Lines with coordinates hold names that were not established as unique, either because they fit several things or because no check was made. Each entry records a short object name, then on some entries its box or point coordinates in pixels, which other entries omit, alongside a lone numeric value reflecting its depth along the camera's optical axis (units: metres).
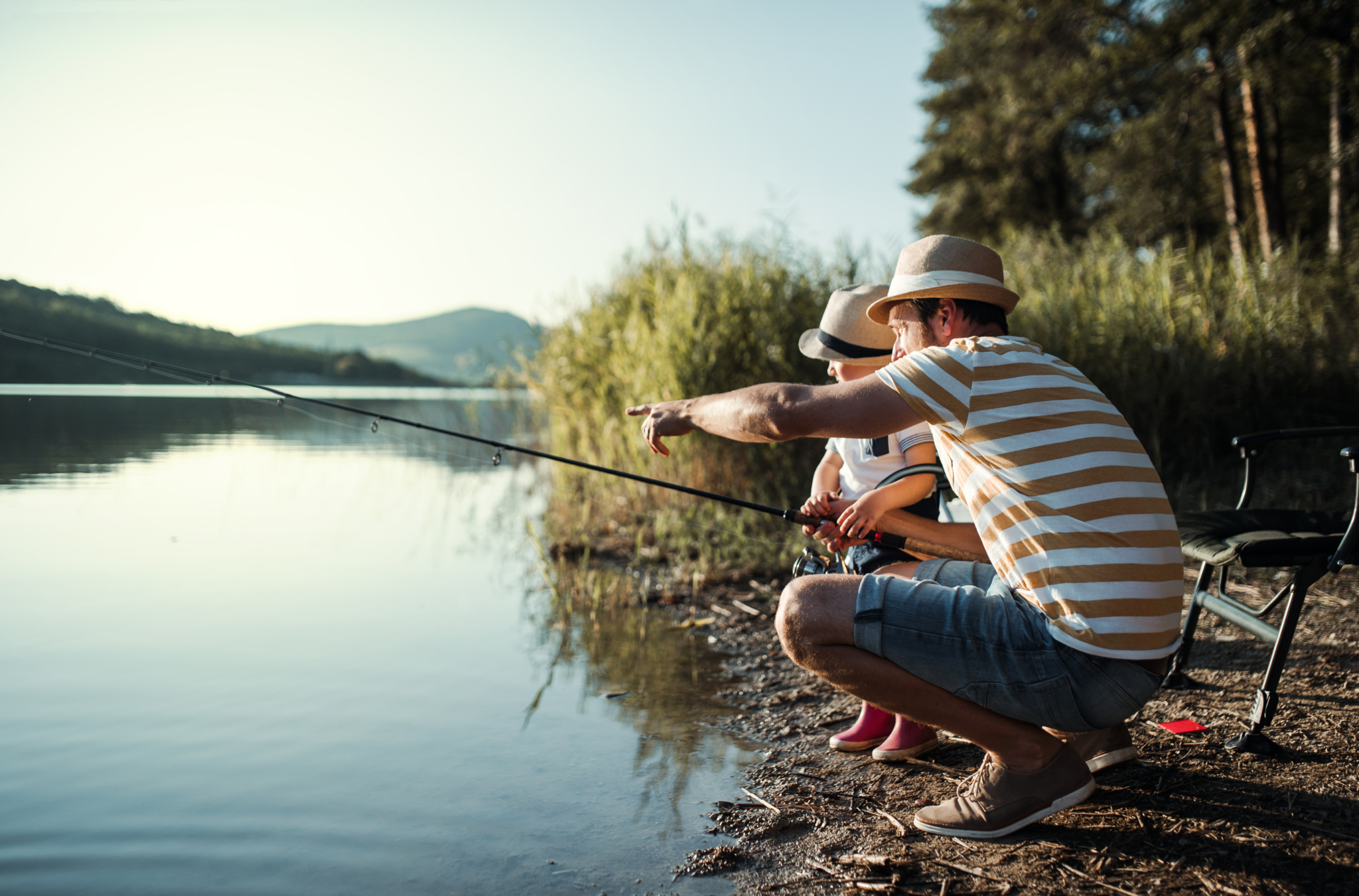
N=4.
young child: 2.65
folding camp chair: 2.53
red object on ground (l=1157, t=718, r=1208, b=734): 2.69
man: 1.88
